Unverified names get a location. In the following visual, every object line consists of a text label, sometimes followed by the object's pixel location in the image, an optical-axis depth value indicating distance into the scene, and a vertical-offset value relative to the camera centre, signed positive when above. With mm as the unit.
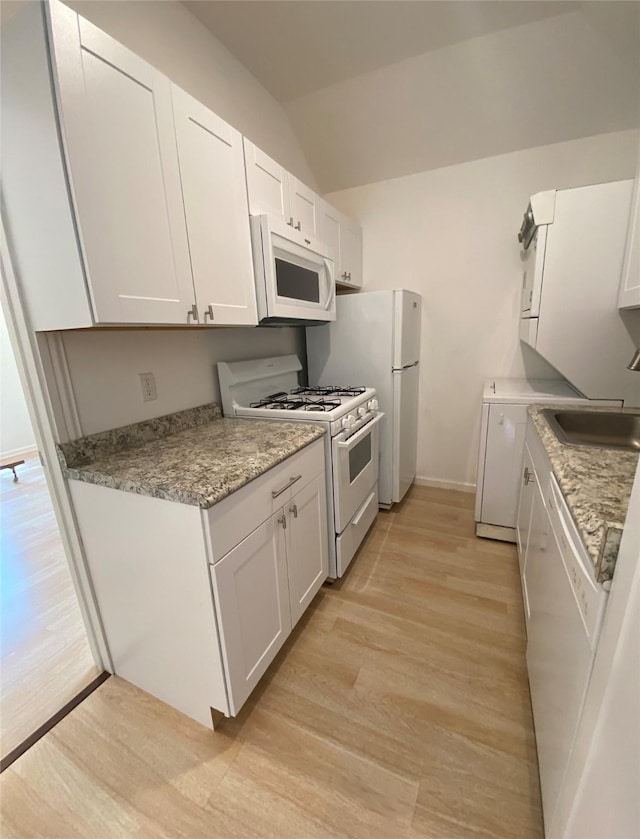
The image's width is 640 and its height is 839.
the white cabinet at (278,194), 1598 +684
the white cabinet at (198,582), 1074 -831
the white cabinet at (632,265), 1516 +234
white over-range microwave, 1604 +281
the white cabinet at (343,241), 2322 +607
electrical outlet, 1535 -219
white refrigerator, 2342 -197
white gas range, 1750 -472
